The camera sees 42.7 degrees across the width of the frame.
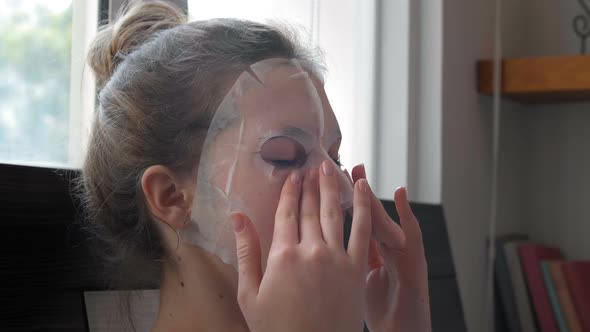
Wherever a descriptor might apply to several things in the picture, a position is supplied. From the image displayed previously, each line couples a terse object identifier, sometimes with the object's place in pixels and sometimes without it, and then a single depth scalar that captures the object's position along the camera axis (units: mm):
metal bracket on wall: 1722
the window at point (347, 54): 1209
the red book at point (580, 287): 1505
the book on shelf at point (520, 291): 1552
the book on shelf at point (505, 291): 1552
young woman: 607
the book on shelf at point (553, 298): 1520
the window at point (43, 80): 806
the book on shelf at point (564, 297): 1508
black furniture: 632
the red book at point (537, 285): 1531
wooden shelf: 1497
